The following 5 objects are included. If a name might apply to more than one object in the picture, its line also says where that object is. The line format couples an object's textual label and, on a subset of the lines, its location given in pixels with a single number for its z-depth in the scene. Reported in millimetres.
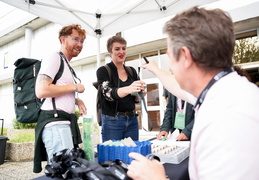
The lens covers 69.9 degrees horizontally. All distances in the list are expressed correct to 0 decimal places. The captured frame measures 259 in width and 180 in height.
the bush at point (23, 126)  6898
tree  6164
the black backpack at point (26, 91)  1685
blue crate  999
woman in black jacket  2013
